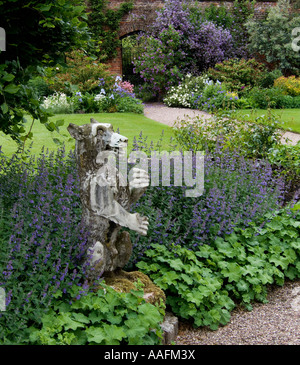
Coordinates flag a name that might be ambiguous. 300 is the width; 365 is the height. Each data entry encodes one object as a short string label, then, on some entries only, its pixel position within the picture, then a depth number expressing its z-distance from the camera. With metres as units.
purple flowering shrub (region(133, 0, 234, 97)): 16.05
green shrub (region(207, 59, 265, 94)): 15.39
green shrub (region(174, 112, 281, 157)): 6.45
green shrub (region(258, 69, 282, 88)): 16.62
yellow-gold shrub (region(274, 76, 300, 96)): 15.70
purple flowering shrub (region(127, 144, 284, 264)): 3.88
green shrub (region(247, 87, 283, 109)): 14.41
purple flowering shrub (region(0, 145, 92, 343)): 2.58
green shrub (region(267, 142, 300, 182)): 5.97
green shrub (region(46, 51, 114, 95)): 12.70
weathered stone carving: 2.89
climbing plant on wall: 17.09
